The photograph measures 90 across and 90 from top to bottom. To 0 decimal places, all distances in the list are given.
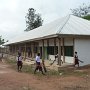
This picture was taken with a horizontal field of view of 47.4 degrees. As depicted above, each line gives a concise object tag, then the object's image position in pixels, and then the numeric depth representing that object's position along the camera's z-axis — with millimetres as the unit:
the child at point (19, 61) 8170
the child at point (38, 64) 7101
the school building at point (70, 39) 7969
